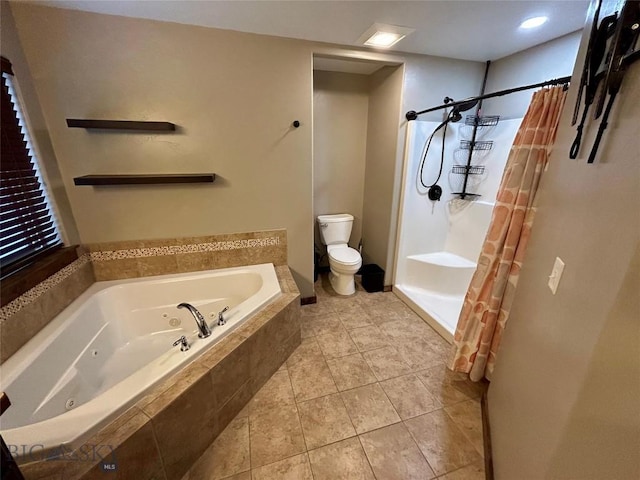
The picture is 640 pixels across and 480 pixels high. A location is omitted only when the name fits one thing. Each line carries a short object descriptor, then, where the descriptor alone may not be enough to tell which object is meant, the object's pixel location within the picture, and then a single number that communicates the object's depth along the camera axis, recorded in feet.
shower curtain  4.42
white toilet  8.61
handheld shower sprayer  7.37
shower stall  7.77
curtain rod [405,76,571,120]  4.17
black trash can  9.25
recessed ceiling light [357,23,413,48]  5.66
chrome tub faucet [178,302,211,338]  4.75
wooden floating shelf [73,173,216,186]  5.59
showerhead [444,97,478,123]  7.29
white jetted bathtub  3.41
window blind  4.63
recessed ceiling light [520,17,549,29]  5.29
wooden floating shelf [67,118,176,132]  5.34
